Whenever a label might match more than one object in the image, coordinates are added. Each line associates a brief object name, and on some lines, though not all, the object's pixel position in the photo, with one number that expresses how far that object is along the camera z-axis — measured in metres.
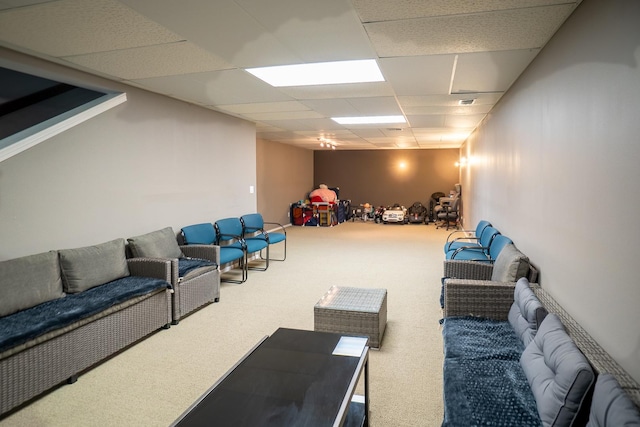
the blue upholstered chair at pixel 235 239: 5.59
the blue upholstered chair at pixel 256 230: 6.19
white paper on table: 2.34
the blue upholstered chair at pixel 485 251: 4.09
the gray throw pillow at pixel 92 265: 3.24
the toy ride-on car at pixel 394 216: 11.88
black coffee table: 1.74
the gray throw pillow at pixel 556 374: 1.52
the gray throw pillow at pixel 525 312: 2.29
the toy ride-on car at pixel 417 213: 12.16
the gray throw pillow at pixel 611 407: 1.23
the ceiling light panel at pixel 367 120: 6.15
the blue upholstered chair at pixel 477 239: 5.29
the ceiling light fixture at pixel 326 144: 9.72
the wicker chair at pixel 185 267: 3.90
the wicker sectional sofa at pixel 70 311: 2.48
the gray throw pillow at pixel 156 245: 4.01
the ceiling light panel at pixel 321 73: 3.43
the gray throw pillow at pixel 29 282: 2.76
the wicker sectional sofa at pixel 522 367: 1.51
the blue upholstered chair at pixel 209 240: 4.94
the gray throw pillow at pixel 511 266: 3.08
